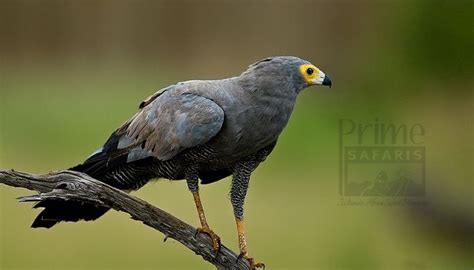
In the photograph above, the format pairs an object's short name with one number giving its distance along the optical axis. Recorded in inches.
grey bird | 347.3
